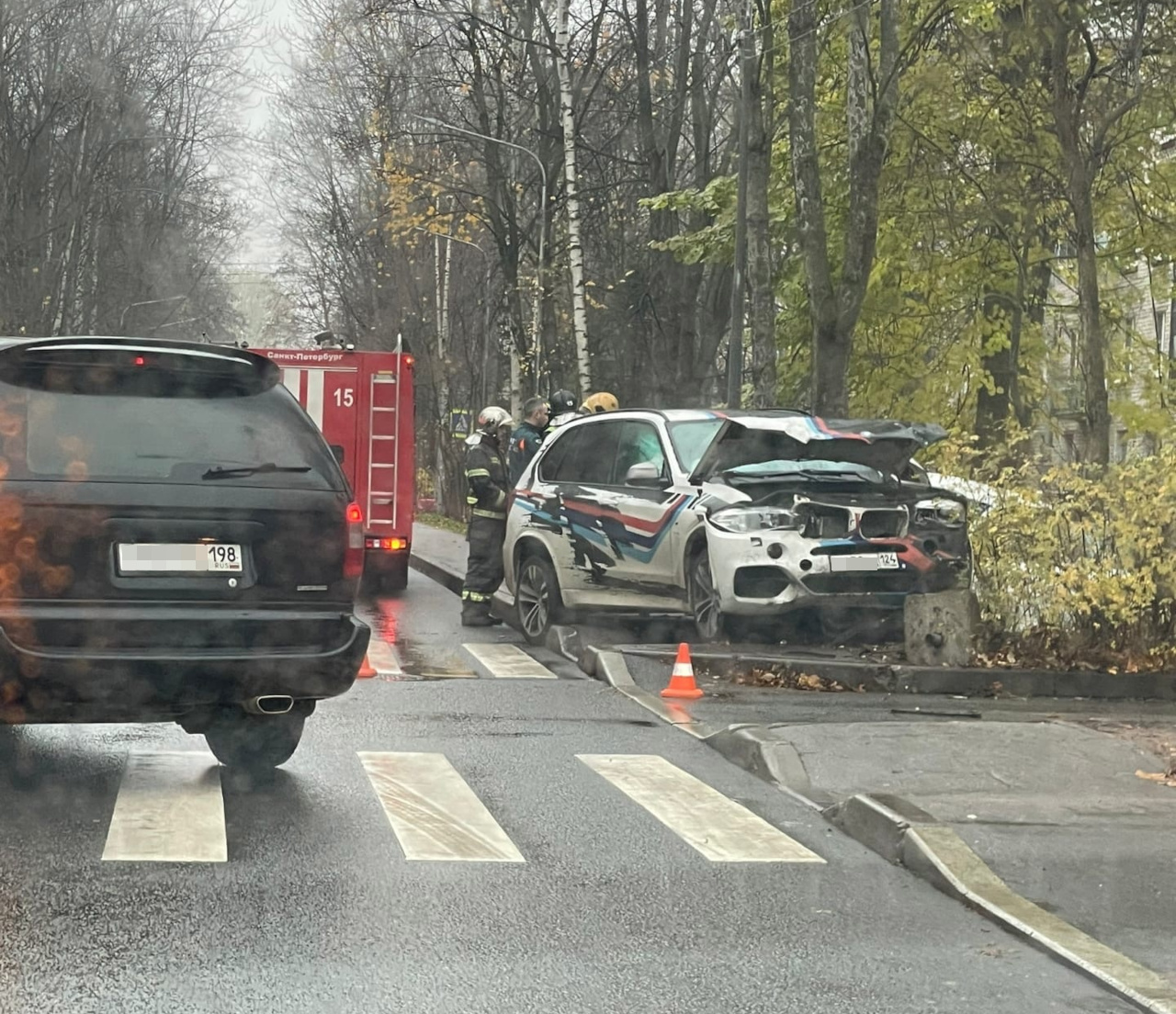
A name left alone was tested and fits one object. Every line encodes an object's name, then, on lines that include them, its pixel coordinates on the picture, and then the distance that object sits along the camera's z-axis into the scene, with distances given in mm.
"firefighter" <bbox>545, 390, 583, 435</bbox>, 19875
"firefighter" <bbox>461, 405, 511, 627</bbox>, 16094
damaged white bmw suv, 12492
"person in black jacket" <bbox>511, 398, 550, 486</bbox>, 17562
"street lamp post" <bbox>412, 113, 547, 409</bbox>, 30312
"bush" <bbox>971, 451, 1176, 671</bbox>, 11969
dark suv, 6859
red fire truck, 20469
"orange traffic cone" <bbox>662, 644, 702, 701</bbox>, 11469
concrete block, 12203
